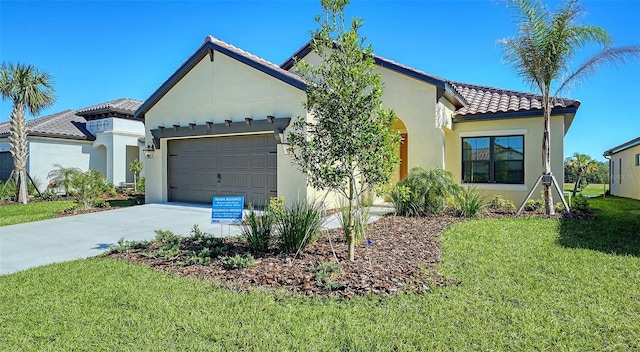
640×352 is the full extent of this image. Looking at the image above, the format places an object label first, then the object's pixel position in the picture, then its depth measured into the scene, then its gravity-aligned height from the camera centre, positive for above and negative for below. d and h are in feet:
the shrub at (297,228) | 21.47 -3.19
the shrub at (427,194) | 35.88 -1.73
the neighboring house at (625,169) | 66.08 +1.92
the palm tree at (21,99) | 56.44 +12.76
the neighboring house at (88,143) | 67.26 +6.79
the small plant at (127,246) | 23.50 -4.74
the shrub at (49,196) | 60.08 -3.43
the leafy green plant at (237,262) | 19.07 -4.69
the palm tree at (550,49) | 34.50 +13.02
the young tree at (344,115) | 18.83 +3.38
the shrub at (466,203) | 35.68 -2.63
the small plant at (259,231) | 22.06 -3.45
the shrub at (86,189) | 44.78 -1.62
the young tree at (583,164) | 79.36 +3.11
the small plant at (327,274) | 15.97 -4.77
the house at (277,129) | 40.60 +6.09
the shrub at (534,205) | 39.63 -3.10
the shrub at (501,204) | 41.00 -3.13
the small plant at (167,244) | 21.52 -4.55
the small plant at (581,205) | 41.70 -3.26
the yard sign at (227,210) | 23.72 -2.26
